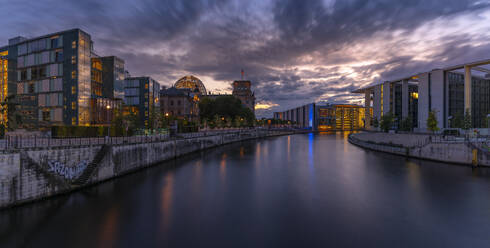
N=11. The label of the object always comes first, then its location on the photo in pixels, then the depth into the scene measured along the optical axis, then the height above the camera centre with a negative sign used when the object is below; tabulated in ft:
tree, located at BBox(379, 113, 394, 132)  238.27 +2.98
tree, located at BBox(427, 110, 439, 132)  168.18 +2.19
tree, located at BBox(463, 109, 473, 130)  168.25 +1.84
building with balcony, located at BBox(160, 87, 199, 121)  328.70 +33.38
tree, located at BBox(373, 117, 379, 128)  292.73 +2.24
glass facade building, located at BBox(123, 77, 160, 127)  253.24 +36.55
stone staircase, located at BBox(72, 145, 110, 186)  69.28 -15.13
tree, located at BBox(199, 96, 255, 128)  334.03 +22.20
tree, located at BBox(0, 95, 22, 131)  87.34 +6.04
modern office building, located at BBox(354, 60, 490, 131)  218.59 +34.30
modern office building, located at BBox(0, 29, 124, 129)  150.20 +33.46
